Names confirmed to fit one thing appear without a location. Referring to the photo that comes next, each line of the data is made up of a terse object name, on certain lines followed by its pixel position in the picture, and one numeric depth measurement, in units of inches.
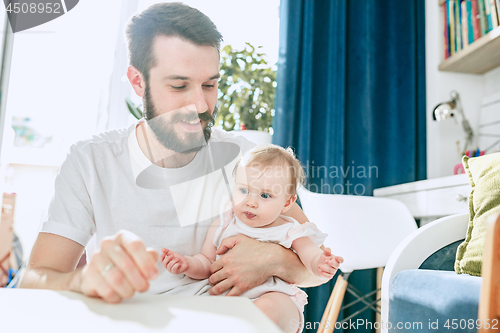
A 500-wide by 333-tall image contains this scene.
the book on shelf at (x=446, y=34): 86.2
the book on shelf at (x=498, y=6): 70.4
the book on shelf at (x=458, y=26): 81.6
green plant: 84.0
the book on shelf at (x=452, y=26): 84.3
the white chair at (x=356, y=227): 61.9
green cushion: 35.4
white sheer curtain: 82.3
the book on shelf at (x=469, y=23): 77.9
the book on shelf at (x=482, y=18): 73.9
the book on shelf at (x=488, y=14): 72.4
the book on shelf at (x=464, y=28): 79.1
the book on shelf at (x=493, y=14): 70.7
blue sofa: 28.5
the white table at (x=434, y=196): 58.2
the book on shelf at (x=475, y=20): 76.1
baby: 36.6
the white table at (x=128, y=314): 13.3
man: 34.9
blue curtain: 85.5
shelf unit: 71.2
